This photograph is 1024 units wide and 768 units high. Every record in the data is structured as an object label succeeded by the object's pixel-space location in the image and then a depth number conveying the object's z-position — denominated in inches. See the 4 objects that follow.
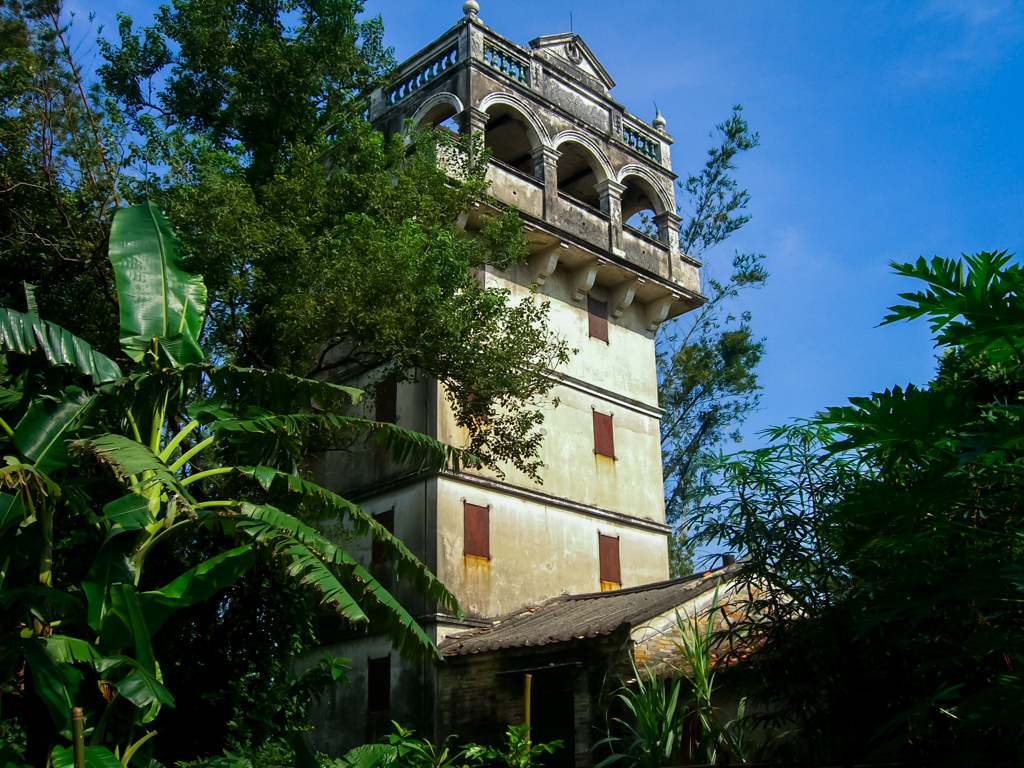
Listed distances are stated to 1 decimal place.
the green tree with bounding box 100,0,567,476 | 476.4
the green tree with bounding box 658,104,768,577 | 1098.7
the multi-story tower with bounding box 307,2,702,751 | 615.2
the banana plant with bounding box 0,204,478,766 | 290.7
